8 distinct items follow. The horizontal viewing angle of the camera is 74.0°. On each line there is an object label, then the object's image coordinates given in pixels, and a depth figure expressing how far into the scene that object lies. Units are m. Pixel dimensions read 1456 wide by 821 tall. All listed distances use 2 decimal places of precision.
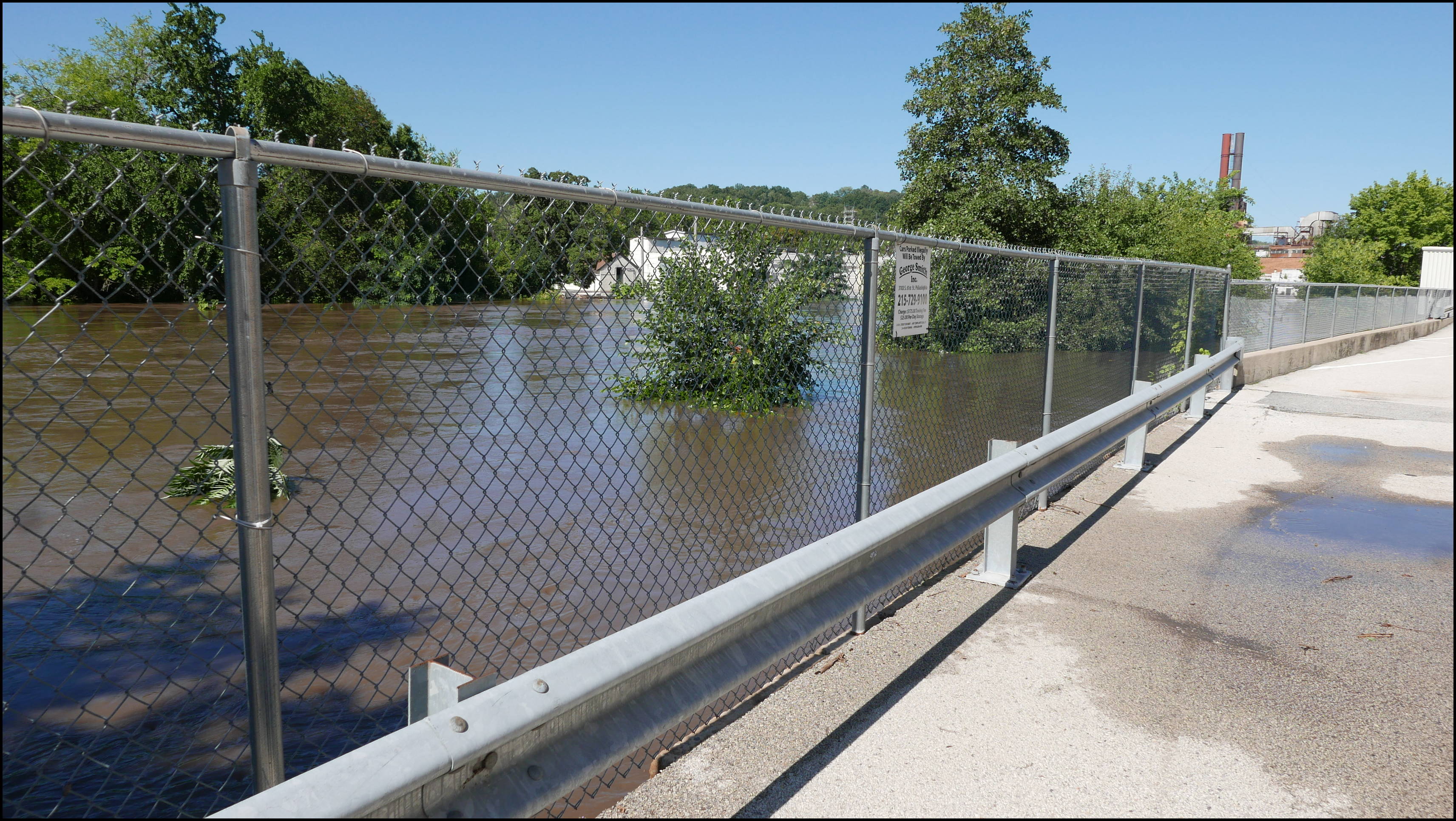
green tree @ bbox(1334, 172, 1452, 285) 55.44
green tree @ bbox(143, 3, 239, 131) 56.09
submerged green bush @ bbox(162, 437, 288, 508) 8.21
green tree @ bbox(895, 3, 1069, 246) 22.50
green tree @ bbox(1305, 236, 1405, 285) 39.28
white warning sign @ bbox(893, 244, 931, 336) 4.87
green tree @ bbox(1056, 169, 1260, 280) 23.95
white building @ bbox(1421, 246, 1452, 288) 43.97
